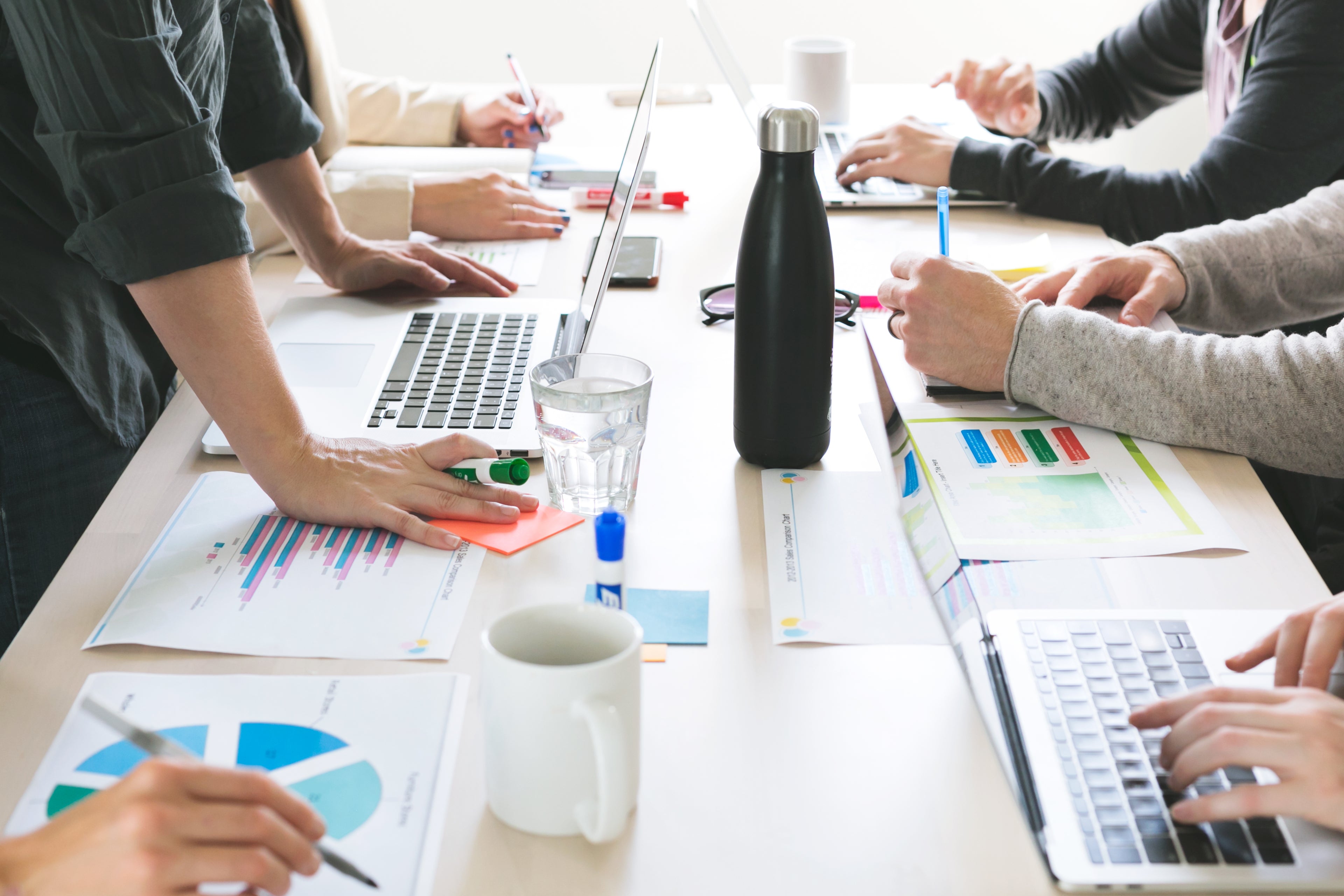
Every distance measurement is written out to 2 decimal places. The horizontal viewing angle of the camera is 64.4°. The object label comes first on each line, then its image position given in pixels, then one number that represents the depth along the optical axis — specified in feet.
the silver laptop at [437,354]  3.19
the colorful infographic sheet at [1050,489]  2.66
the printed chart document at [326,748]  1.81
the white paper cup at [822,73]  6.02
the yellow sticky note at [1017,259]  4.17
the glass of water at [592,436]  2.78
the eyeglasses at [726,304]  4.00
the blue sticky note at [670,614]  2.37
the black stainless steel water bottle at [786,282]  2.74
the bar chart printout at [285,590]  2.32
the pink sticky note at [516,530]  2.69
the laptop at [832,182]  4.79
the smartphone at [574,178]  5.47
